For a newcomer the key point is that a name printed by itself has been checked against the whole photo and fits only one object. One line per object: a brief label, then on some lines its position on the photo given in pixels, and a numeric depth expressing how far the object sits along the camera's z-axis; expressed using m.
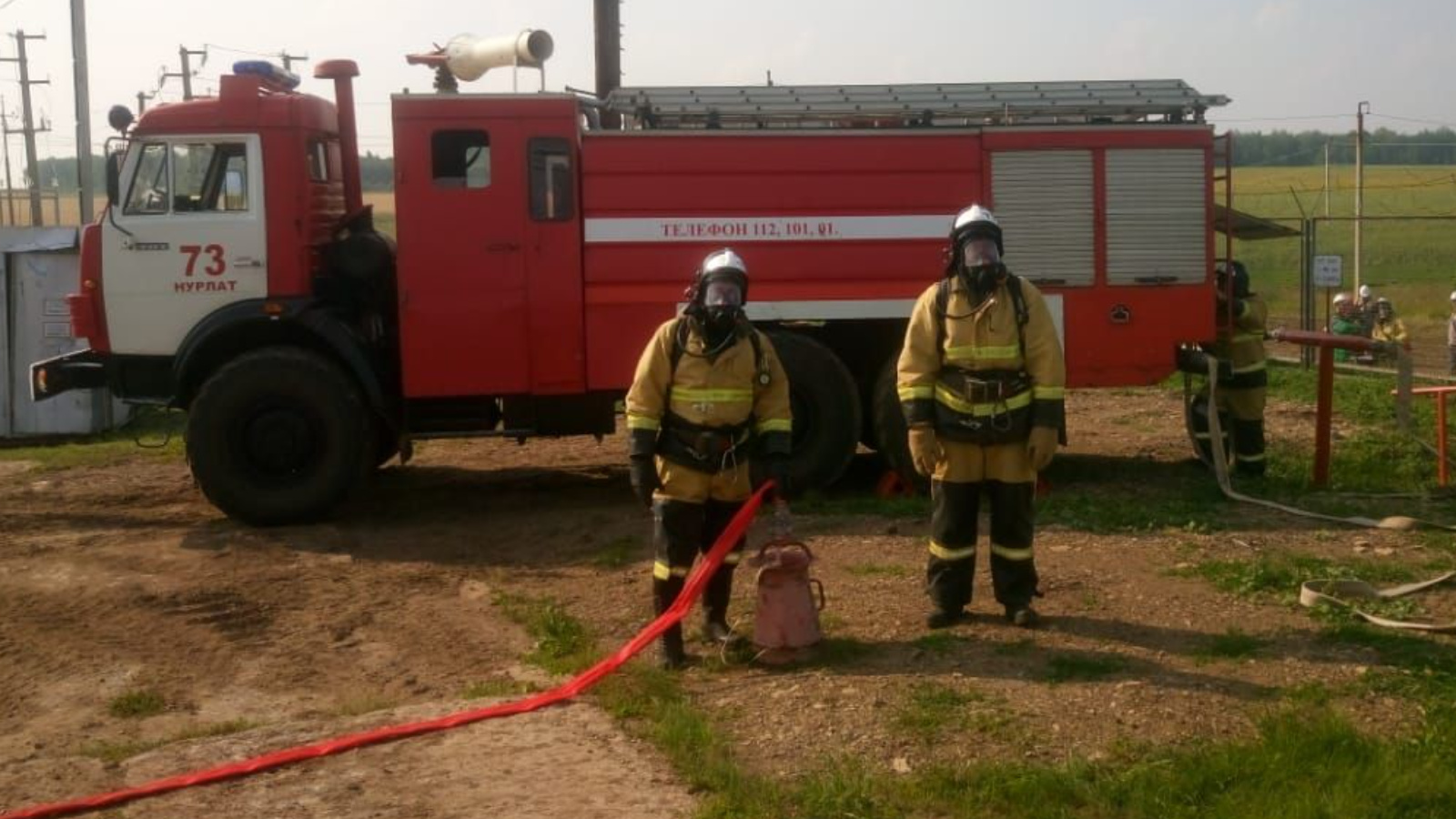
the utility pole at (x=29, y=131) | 22.92
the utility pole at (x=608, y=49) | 14.84
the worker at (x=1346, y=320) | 20.16
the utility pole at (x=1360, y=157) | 25.91
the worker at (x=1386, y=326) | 19.95
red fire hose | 5.78
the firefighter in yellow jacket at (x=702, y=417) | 7.27
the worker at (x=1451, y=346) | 20.63
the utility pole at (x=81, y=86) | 20.59
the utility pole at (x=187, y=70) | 27.05
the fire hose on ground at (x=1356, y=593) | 7.44
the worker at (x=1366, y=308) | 20.95
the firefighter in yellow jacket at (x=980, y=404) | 7.58
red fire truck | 11.10
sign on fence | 20.38
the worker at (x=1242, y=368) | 11.70
